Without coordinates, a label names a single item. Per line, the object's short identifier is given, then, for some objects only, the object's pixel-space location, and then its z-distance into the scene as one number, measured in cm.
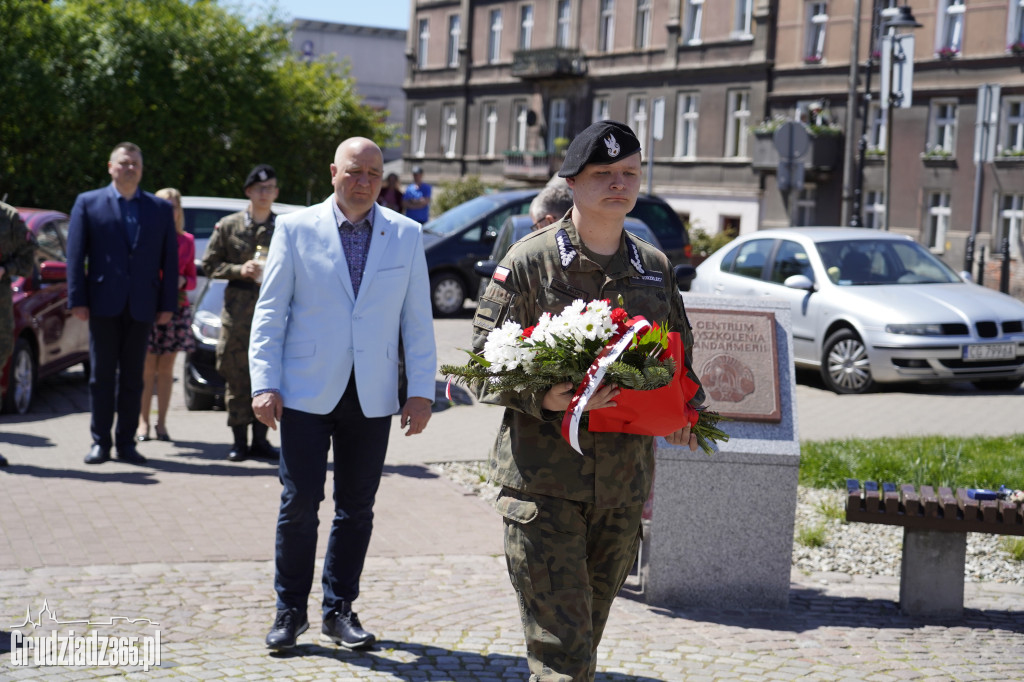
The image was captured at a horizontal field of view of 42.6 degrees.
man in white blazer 519
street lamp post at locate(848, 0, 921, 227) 2130
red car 1101
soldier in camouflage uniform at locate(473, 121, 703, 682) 397
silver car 1237
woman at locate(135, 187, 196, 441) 972
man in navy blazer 861
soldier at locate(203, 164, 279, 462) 880
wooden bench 595
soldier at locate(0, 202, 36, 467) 838
